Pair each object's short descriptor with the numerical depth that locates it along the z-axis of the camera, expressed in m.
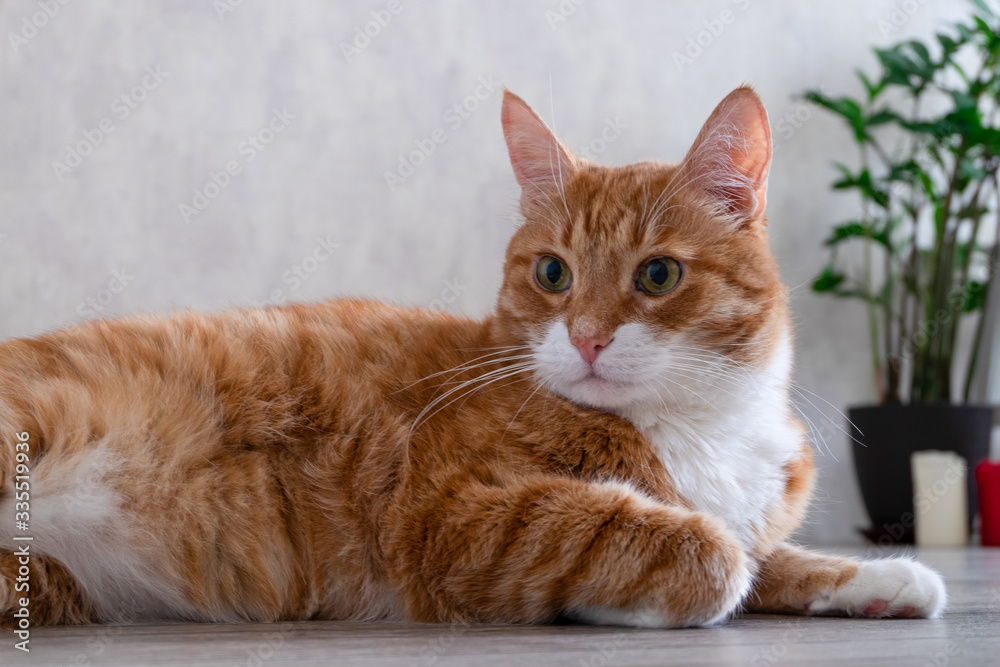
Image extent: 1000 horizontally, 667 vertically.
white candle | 3.39
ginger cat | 1.21
